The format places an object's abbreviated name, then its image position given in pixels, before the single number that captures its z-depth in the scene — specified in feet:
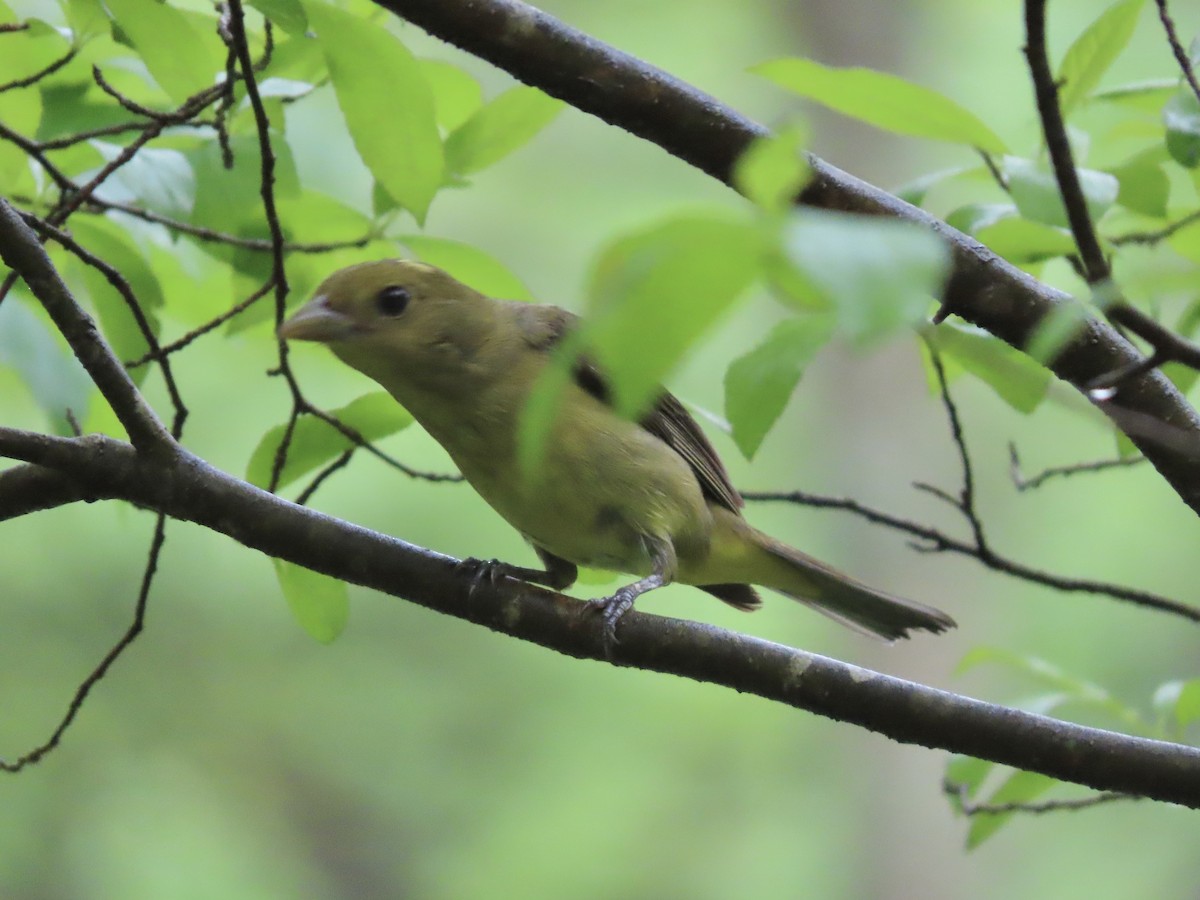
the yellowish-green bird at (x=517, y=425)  20.49
